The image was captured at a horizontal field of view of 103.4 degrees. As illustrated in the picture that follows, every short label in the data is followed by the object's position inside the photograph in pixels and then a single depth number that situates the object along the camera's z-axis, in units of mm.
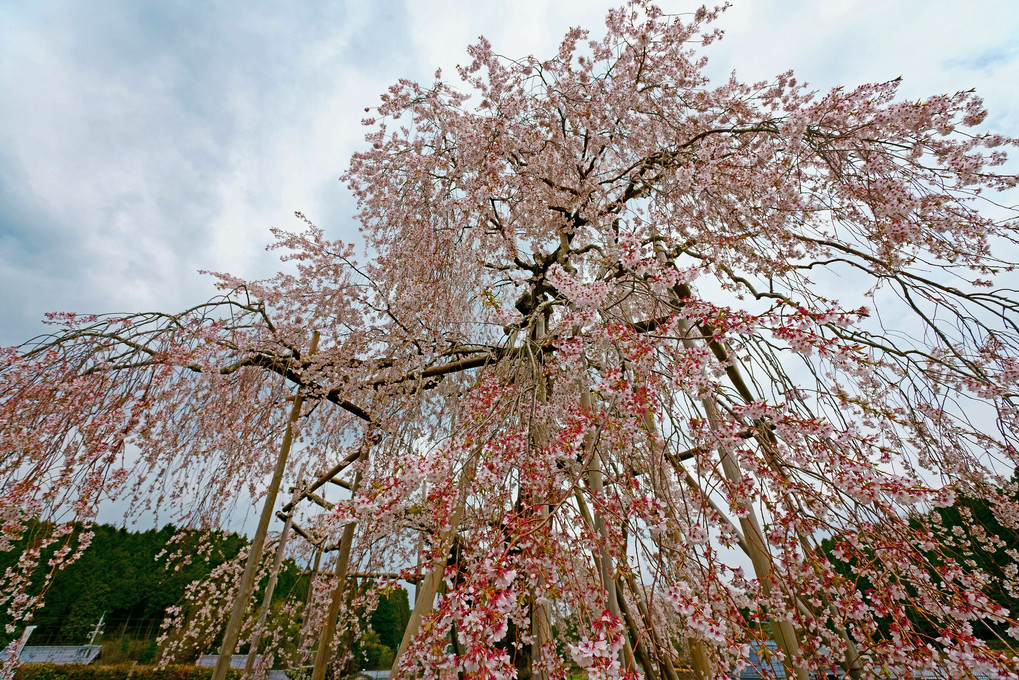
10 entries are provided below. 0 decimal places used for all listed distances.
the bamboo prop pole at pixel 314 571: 4629
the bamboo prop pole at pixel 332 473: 4469
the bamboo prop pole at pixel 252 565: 3715
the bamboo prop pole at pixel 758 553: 1812
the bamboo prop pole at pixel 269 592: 4747
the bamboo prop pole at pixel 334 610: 3857
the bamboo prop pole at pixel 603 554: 1855
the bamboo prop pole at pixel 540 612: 1707
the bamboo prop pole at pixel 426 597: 2520
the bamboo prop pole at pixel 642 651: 2783
